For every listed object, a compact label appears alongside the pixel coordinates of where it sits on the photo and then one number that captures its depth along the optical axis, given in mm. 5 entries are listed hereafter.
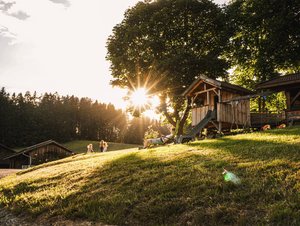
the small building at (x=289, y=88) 23234
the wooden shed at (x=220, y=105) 25484
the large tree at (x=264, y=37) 27609
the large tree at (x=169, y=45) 32250
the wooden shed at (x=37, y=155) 52684
